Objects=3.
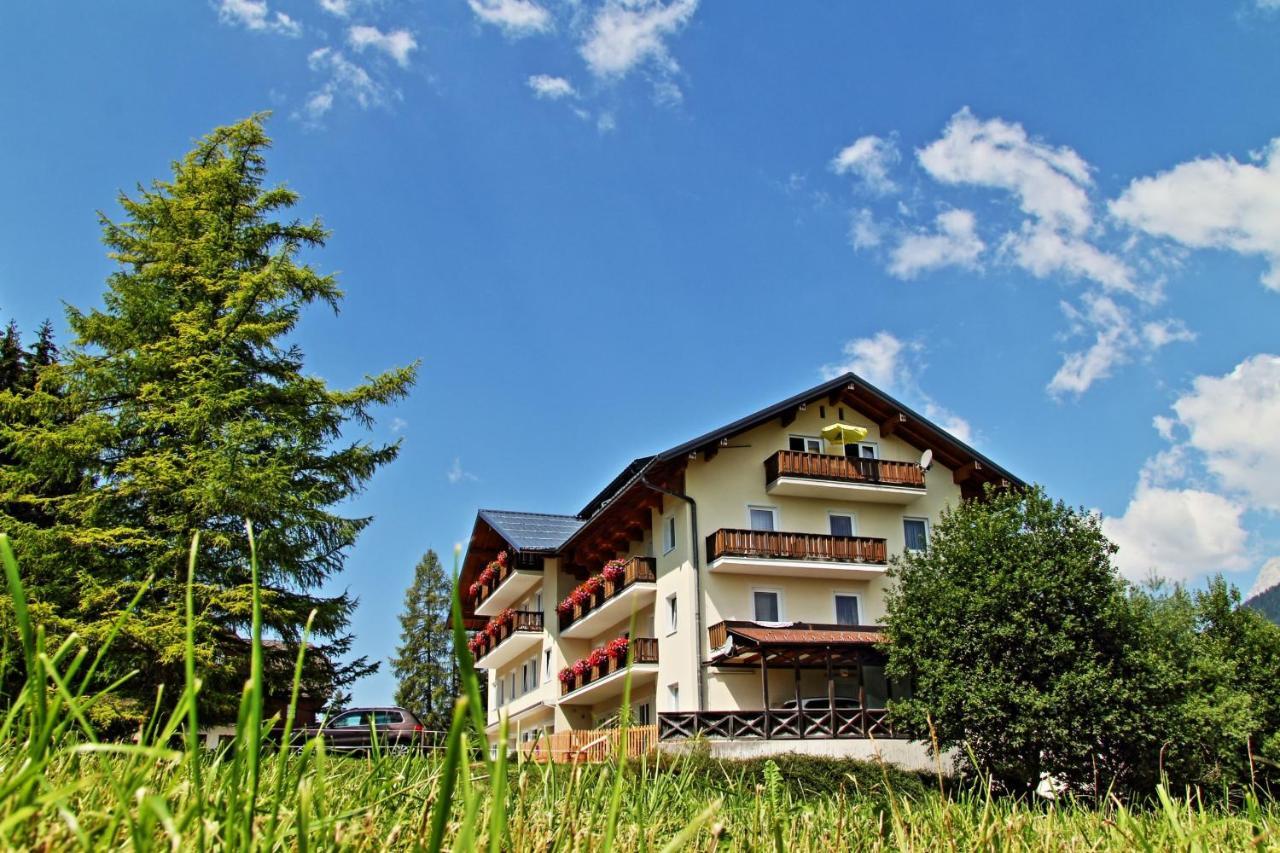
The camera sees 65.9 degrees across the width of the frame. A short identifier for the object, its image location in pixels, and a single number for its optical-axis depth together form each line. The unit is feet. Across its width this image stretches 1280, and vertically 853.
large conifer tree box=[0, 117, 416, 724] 64.85
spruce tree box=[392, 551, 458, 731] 206.39
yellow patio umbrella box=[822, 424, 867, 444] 98.78
